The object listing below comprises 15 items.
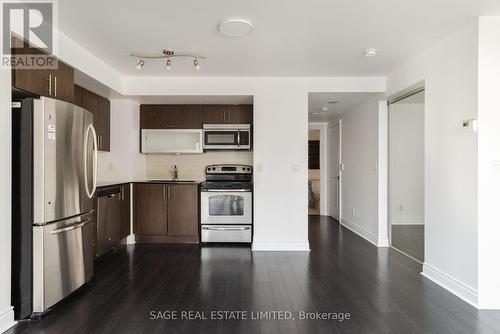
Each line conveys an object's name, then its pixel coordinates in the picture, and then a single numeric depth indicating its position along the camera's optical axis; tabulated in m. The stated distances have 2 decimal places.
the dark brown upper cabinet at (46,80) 2.21
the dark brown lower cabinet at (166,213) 4.29
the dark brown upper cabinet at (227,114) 4.63
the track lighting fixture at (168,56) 3.18
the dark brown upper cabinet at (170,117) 4.64
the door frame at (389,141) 3.68
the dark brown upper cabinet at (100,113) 3.78
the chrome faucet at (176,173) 4.89
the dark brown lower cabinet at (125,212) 4.04
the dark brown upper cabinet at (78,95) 3.53
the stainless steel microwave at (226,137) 4.55
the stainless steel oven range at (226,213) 4.24
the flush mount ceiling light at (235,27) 2.47
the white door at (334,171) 6.11
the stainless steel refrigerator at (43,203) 2.17
